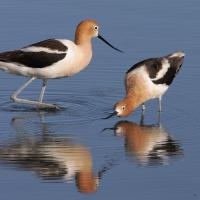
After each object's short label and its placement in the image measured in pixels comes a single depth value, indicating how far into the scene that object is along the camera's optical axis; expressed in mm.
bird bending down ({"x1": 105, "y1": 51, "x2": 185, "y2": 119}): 13203
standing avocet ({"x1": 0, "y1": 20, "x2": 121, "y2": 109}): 13727
